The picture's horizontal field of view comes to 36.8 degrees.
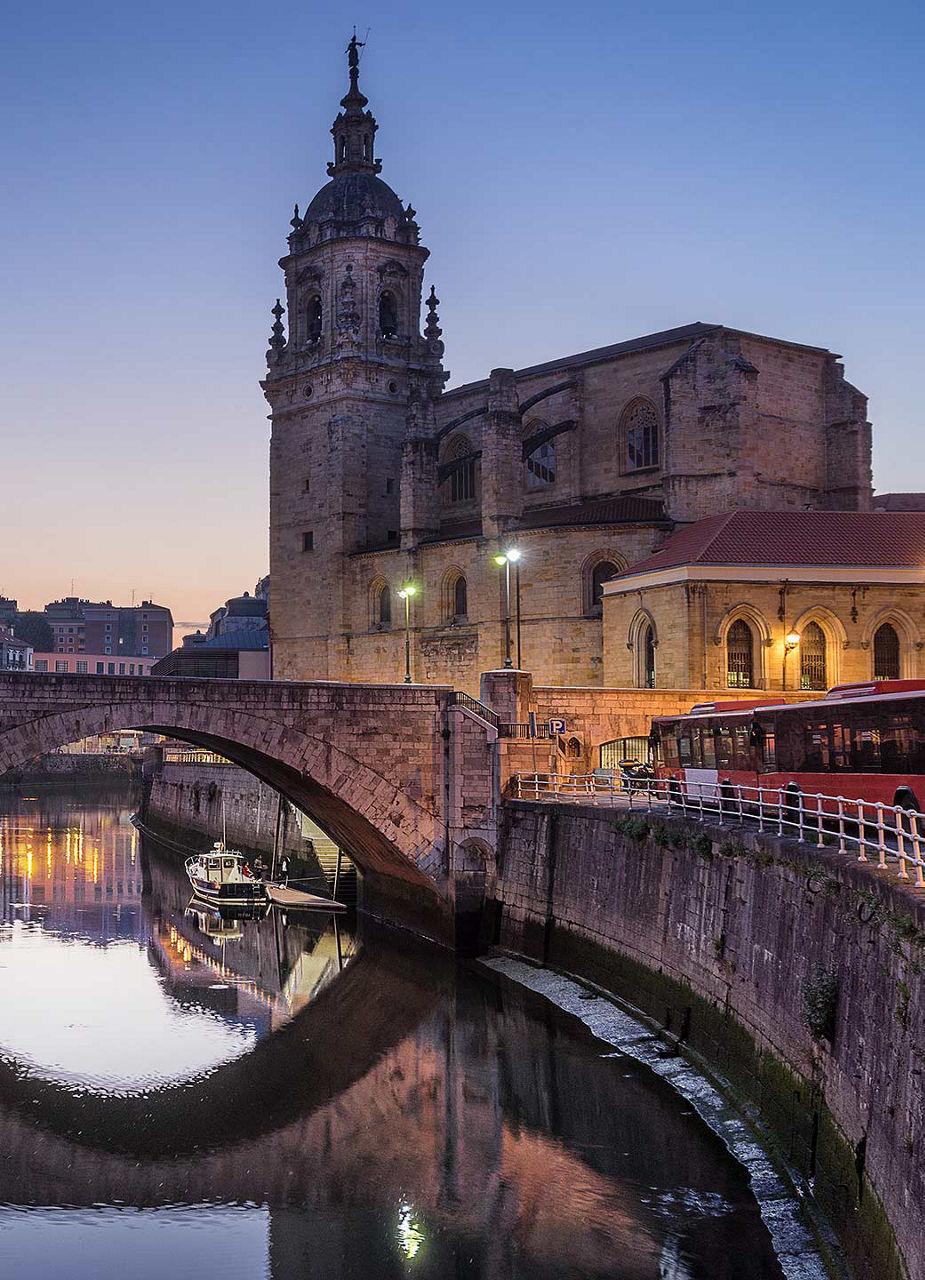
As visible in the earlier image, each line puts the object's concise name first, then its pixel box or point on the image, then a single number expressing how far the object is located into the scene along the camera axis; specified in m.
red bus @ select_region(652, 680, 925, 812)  25.62
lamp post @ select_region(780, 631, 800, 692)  49.88
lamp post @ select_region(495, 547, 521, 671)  56.88
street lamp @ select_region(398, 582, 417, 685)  54.65
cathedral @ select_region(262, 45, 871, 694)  58.66
